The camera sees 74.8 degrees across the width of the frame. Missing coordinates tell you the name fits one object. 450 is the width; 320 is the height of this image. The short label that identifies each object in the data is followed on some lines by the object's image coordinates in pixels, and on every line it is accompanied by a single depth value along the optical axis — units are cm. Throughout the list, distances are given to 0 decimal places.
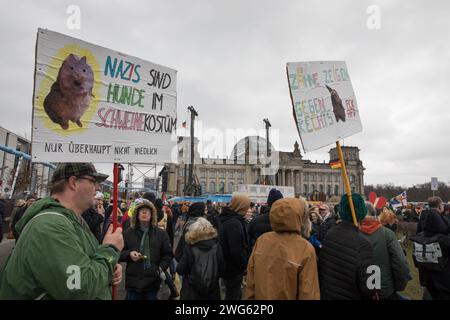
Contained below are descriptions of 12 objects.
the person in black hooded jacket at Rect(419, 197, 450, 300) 400
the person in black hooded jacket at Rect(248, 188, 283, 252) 460
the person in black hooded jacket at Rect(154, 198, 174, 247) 677
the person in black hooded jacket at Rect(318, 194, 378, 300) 265
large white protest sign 260
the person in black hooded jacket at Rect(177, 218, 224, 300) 397
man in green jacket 162
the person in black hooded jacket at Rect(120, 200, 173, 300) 408
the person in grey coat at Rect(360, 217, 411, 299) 351
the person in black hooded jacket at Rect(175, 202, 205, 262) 562
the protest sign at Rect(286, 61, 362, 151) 389
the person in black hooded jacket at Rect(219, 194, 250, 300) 451
